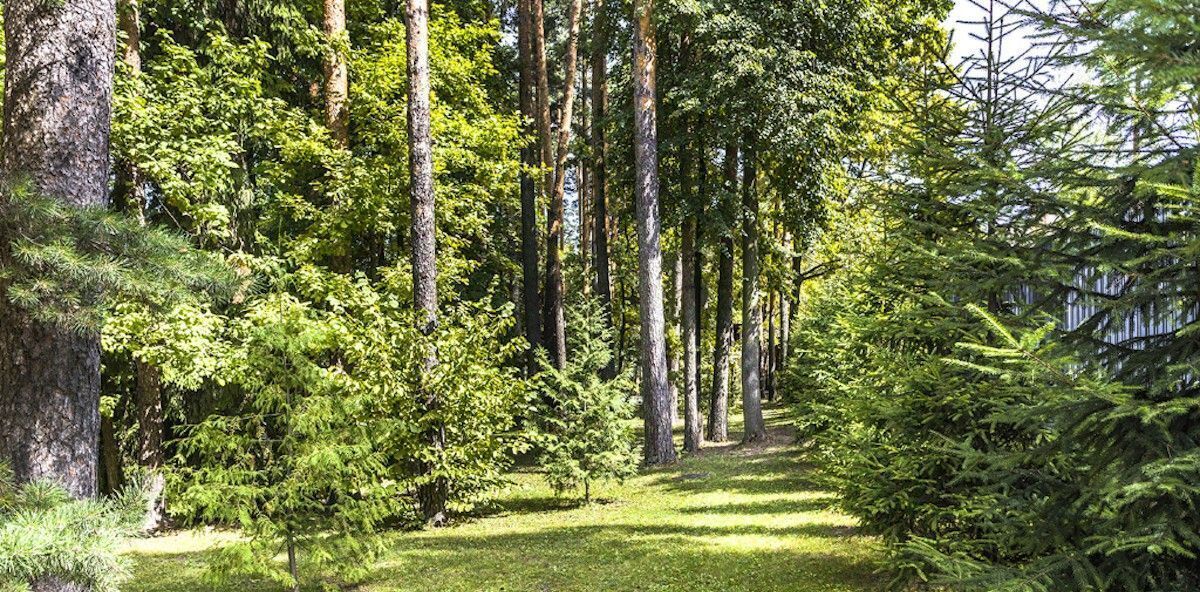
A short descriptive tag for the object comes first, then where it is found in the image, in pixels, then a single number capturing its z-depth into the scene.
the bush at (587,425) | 12.73
